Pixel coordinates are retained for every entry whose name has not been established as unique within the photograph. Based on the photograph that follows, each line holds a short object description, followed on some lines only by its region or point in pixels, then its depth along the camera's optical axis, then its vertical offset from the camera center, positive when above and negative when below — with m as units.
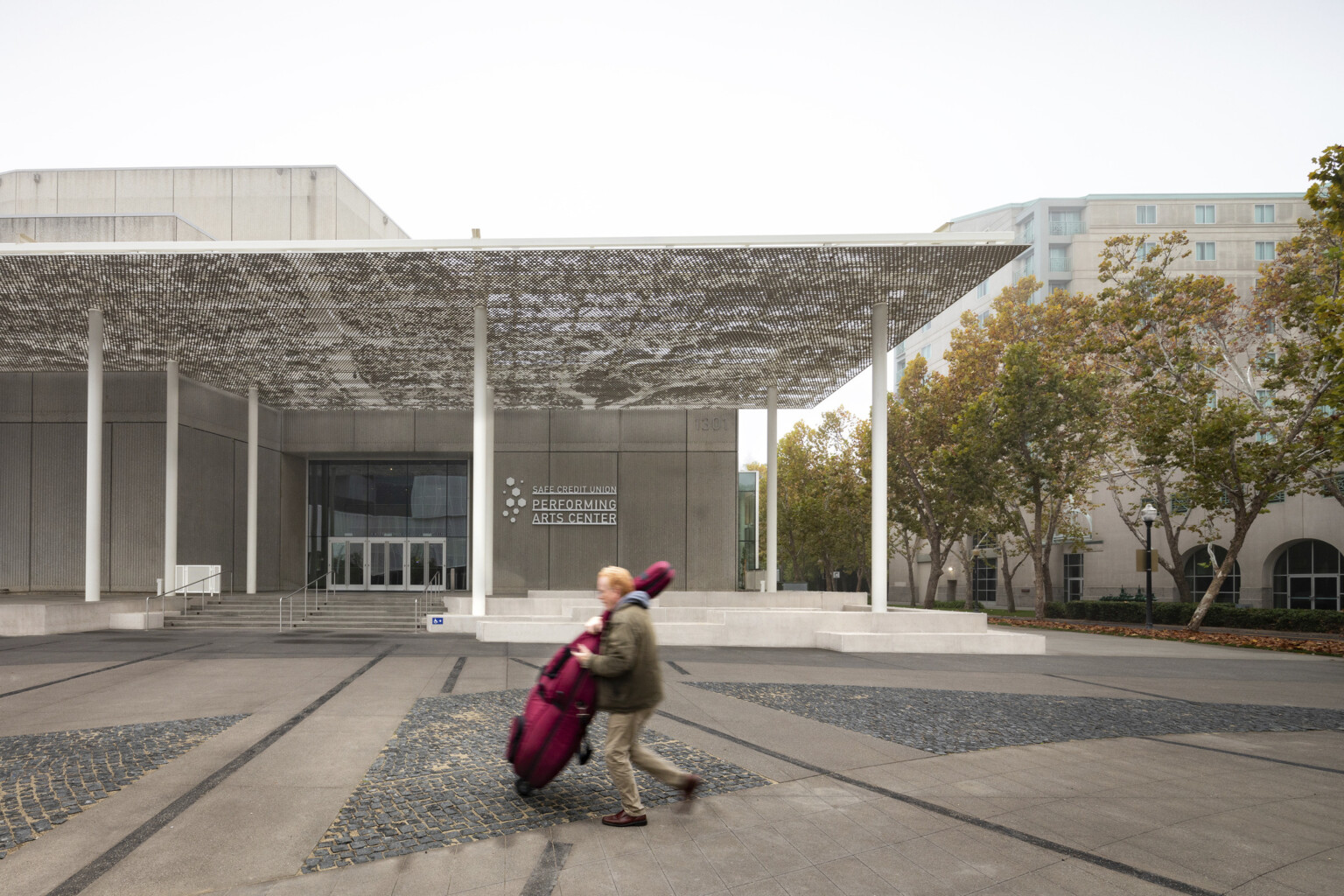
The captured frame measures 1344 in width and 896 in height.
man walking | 4.98 -1.11
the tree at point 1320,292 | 13.26 +4.36
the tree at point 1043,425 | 27.25 +1.93
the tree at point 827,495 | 41.88 -0.44
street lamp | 24.97 -1.04
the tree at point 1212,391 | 21.89 +2.45
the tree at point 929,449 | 34.47 +1.49
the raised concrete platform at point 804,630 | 16.19 -2.64
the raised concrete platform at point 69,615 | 17.48 -2.71
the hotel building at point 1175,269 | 34.84 +12.37
